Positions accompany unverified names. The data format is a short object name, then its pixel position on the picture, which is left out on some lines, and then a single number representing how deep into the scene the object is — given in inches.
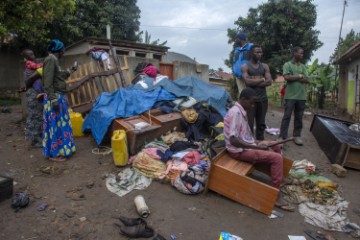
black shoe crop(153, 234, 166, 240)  128.0
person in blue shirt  235.3
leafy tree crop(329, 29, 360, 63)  1163.0
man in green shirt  242.2
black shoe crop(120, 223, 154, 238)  128.6
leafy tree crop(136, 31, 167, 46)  810.0
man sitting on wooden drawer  154.9
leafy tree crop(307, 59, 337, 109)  581.3
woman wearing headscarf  191.6
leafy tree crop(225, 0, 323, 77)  637.3
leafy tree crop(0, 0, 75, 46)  343.0
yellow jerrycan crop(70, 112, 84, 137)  272.5
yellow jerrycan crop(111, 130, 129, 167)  198.3
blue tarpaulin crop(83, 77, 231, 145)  249.9
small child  244.2
